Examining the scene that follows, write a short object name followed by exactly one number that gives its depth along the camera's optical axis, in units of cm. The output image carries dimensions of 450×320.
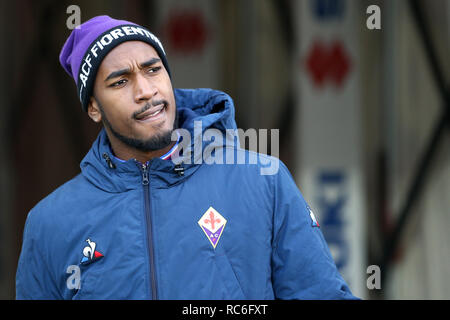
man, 403
